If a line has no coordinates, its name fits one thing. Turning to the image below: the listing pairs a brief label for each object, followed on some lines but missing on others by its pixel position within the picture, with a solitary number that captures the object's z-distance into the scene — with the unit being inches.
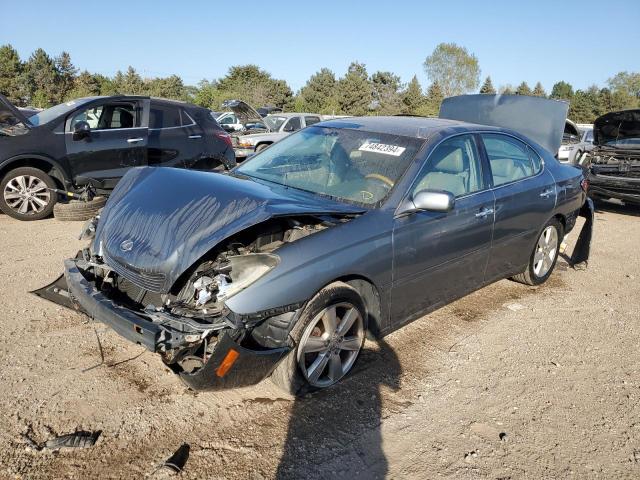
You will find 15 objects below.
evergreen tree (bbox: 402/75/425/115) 2281.0
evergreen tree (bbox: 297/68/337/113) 2470.5
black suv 277.9
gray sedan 108.9
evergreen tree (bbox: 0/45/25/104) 1967.3
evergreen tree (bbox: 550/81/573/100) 3418.6
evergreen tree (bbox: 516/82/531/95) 2833.9
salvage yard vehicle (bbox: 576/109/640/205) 375.9
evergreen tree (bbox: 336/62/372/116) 2377.7
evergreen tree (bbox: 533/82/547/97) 2941.2
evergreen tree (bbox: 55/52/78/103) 2125.2
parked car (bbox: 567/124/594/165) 559.5
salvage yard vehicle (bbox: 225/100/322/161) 530.3
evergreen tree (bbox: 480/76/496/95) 2932.1
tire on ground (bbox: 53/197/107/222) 273.6
